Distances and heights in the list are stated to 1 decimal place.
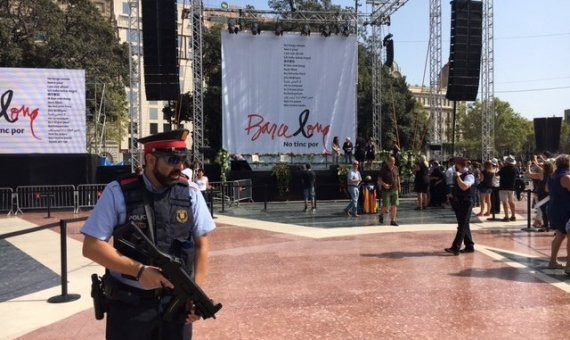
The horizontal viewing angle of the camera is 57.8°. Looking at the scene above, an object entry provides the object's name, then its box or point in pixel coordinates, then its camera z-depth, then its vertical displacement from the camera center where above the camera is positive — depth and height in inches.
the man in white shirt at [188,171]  470.5 -15.5
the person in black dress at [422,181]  680.4 -34.6
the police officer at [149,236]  106.3 -17.7
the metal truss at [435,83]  935.0 +133.5
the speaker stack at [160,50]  715.4 +147.9
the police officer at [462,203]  357.7 -34.1
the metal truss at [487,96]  833.7 +95.8
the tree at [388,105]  1774.1 +181.9
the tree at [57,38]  1238.3 +293.0
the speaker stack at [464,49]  768.9 +159.3
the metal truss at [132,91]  780.1 +99.0
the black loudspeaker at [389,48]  1131.3 +235.8
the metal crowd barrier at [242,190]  770.2 -54.7
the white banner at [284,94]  910.4 +108.7
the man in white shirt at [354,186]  604.2 -36.8
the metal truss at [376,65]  1017.0 +184.9
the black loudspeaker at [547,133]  900.0 +38.1
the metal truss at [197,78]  860.0 +129.7
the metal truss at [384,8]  979.0 +281.8
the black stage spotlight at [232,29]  902.4 +221.0
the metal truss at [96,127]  1041.5 +70.7
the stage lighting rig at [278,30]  913.5 +221.5
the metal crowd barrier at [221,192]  738.8 -54.6
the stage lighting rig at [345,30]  962.8 +240.3
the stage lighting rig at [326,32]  942.4 +224.3
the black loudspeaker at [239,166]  860.0 -18.7
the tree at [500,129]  3422.7 +176.3
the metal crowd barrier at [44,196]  705.6 -57.0
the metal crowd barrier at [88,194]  716.7 -55.1
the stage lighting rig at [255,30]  914.7 +221.5
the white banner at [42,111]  728.3 +63.1
